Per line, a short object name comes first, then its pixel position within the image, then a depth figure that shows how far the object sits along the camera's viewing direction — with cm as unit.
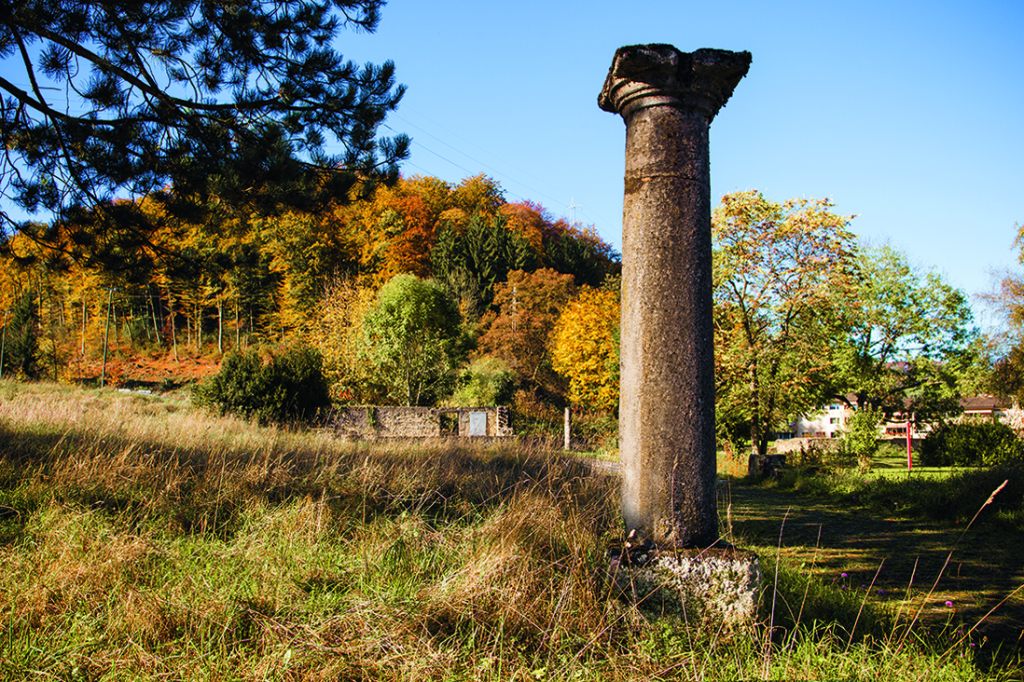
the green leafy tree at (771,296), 1902
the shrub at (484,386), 2965
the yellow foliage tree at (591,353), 3512
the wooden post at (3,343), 3309
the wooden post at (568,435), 1405
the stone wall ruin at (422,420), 1938
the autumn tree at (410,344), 2858
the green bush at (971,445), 1653
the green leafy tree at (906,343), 2827
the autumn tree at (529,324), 3994
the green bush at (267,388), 1501
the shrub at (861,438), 1638
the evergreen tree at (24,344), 3288
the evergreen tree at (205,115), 592
